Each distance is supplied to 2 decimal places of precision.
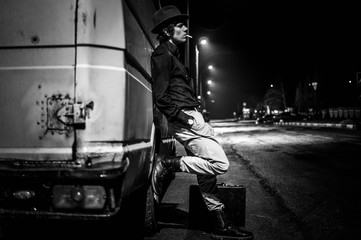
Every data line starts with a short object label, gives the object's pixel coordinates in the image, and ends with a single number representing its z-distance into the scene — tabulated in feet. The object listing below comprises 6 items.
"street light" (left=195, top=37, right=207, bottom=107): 64.43
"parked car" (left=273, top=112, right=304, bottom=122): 147.43
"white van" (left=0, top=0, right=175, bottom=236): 6.51
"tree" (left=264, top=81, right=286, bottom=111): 241.96
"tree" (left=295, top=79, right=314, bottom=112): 206.16
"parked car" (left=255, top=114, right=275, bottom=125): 149.95
